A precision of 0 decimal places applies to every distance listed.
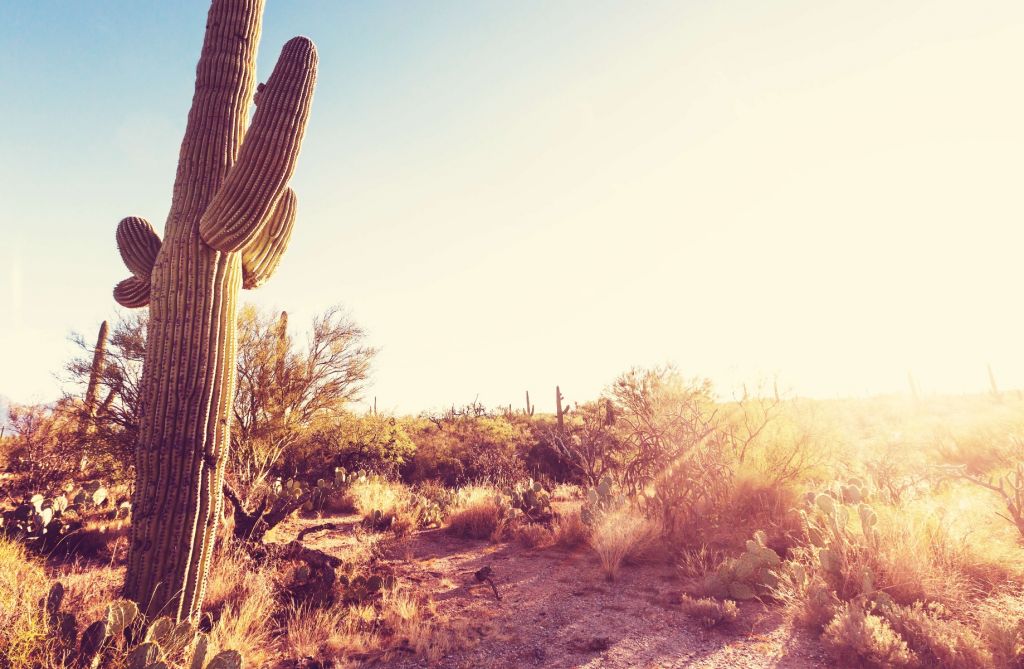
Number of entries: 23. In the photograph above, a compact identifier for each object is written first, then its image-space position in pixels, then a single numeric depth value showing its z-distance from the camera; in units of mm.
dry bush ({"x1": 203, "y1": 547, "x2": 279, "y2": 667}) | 3773
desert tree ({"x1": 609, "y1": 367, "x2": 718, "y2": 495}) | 7539
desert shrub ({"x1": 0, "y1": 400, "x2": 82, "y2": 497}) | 9531
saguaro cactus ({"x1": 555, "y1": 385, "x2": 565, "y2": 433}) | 19494
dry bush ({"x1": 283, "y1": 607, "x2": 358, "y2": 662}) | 3951
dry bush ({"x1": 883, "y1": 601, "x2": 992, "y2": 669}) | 3225
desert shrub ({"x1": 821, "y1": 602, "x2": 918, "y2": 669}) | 3369
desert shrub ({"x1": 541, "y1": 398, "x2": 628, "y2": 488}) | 9062
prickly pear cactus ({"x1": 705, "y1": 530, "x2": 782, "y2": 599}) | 4996
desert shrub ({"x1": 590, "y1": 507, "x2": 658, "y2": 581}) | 6109
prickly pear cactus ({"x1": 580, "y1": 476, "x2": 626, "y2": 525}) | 7125
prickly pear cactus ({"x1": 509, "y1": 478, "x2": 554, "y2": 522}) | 8453
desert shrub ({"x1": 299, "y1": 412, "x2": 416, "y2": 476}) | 11984
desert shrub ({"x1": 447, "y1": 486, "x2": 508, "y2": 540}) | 8273
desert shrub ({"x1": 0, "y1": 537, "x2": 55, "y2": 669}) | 2838
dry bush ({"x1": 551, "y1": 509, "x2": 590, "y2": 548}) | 7438
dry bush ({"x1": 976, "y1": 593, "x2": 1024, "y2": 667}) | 3156
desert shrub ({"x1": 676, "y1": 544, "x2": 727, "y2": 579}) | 5738
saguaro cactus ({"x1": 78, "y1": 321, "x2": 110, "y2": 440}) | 8930
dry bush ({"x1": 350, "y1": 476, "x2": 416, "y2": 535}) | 8469
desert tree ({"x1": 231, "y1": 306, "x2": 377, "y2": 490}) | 9609
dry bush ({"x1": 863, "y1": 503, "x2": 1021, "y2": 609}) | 4273
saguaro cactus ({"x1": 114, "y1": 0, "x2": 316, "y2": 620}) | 3512
